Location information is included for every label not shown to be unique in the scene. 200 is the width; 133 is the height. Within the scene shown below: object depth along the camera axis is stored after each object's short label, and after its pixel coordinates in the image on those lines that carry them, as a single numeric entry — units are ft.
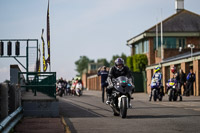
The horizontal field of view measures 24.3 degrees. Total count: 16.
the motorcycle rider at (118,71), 43.04
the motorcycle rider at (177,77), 75.24
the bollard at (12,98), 35.65
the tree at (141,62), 192.34
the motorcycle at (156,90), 74.13
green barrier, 43.77
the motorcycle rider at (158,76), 74.14
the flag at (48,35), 55.41
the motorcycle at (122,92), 40.14
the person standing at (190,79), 98.89
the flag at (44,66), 57.92
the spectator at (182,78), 99.59
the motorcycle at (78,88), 120.57
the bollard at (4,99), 29.78
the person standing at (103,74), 68.80
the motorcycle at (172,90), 74.13
